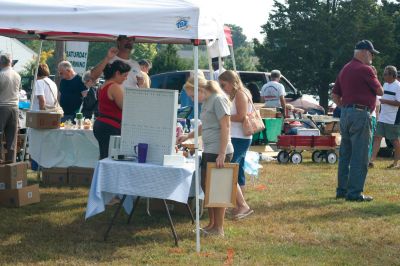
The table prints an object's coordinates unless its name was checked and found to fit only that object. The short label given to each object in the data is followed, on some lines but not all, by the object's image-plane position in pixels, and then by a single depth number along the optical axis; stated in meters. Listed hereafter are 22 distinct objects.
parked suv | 20.95
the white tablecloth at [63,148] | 9.96
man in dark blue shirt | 11.05
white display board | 6.62
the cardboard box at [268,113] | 15.66
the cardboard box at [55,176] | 10.16
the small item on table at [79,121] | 10.11
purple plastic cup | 6.57
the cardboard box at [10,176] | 8.40
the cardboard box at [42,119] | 9.86
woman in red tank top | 7.50
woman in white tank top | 7.41
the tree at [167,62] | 41.00
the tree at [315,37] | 40.50
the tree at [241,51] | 75.44
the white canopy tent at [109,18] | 6.04
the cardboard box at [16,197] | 8.38
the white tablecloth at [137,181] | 6.44
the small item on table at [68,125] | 10.22
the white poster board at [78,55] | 15.77
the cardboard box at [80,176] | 10.11
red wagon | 13.15
